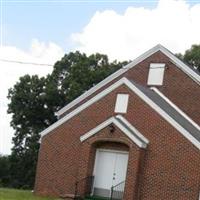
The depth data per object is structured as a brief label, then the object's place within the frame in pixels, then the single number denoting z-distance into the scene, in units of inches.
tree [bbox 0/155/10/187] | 2290.1
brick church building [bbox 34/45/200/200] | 1026.1
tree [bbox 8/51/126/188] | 2176.4
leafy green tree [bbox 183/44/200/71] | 2117.5
